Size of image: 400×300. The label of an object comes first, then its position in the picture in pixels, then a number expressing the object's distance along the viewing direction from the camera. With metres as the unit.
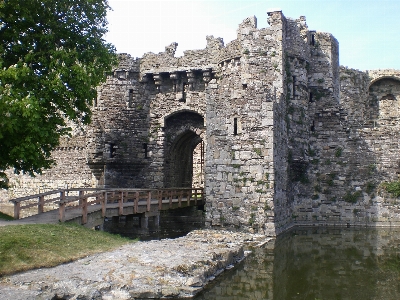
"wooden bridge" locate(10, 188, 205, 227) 12.61
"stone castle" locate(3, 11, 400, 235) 15.56
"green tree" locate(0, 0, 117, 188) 10.81
